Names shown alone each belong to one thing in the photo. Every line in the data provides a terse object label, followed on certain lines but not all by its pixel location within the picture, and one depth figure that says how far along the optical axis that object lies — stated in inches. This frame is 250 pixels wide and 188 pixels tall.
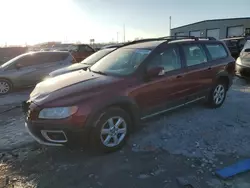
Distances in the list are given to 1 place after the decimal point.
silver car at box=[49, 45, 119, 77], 243.8
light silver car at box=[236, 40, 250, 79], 248.9
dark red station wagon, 105.9
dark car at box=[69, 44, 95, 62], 463.9
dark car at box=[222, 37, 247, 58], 466.9
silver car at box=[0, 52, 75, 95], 278.6
